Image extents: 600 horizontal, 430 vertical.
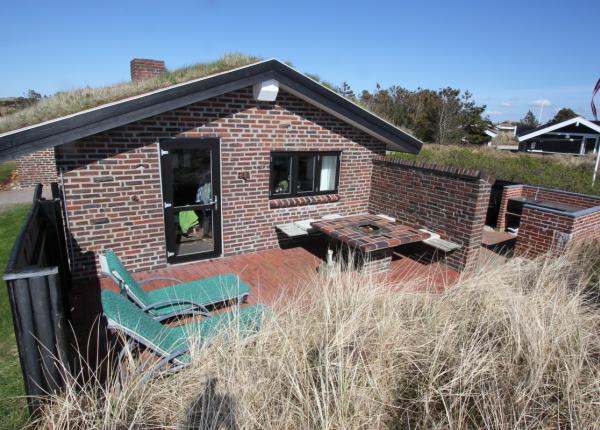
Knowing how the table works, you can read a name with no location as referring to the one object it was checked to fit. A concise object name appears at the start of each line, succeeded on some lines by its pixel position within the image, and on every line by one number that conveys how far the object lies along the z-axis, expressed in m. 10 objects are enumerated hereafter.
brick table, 5.27
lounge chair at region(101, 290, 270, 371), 2.91
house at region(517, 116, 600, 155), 28.94
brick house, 4.89
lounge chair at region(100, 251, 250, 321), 3.89
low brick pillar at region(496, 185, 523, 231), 9.33
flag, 9.85
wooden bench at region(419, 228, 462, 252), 5.78
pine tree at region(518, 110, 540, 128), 73.69
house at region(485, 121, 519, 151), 39.69
